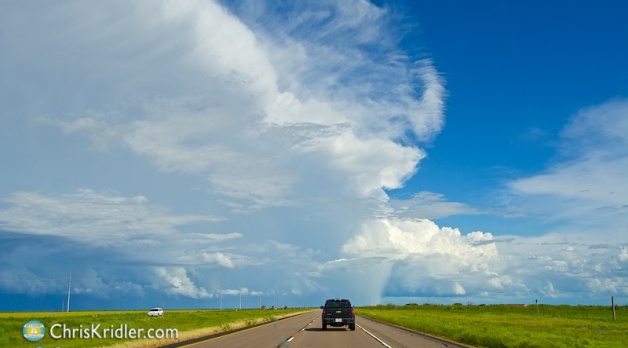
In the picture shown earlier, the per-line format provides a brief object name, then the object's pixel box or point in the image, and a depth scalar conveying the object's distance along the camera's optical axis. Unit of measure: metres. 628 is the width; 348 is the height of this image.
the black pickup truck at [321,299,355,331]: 39.00
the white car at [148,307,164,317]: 92.44
